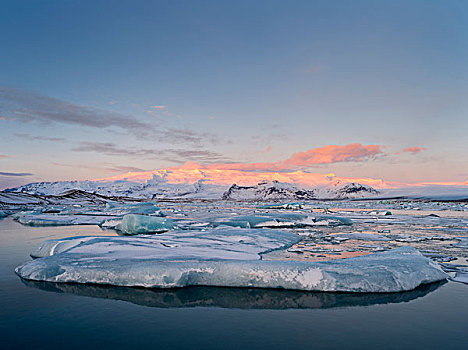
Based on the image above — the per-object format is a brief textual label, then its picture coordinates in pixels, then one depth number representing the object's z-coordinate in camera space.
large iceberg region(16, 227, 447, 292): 4.99
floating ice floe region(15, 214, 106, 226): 16.25
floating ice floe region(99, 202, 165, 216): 23.33
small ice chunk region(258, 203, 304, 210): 42.32
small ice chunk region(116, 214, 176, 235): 11.96
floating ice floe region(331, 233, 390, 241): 10.40
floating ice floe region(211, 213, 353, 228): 14.46
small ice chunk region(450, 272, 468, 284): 5.41
